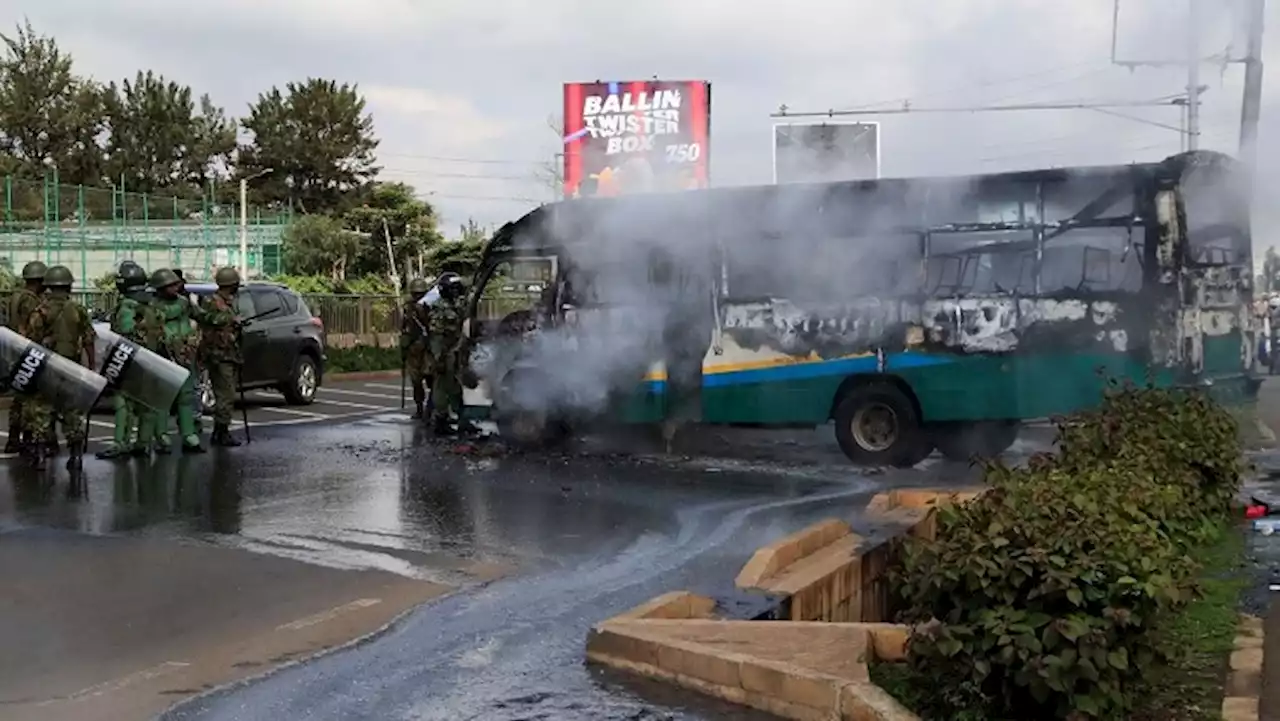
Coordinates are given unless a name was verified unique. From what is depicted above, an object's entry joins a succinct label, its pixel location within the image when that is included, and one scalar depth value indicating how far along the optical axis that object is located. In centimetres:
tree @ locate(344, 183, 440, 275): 4153
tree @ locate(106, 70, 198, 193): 5275
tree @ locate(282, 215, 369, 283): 3966
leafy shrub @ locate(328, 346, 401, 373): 2527
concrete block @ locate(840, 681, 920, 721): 465
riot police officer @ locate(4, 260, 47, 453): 1191
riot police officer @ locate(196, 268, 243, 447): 1312
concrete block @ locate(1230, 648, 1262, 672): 519
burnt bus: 1143
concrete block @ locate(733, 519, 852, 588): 722
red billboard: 3556
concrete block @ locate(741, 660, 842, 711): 496
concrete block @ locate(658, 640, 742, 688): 529
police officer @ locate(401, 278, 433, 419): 1569
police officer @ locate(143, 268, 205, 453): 1240
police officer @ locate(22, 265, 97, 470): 1157
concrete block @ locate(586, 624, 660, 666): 561
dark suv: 1734
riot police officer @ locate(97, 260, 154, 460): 1221
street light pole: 3662
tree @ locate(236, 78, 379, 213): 5553
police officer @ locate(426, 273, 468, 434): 1453
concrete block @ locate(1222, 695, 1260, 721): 451
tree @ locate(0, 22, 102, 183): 4859
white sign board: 1791
